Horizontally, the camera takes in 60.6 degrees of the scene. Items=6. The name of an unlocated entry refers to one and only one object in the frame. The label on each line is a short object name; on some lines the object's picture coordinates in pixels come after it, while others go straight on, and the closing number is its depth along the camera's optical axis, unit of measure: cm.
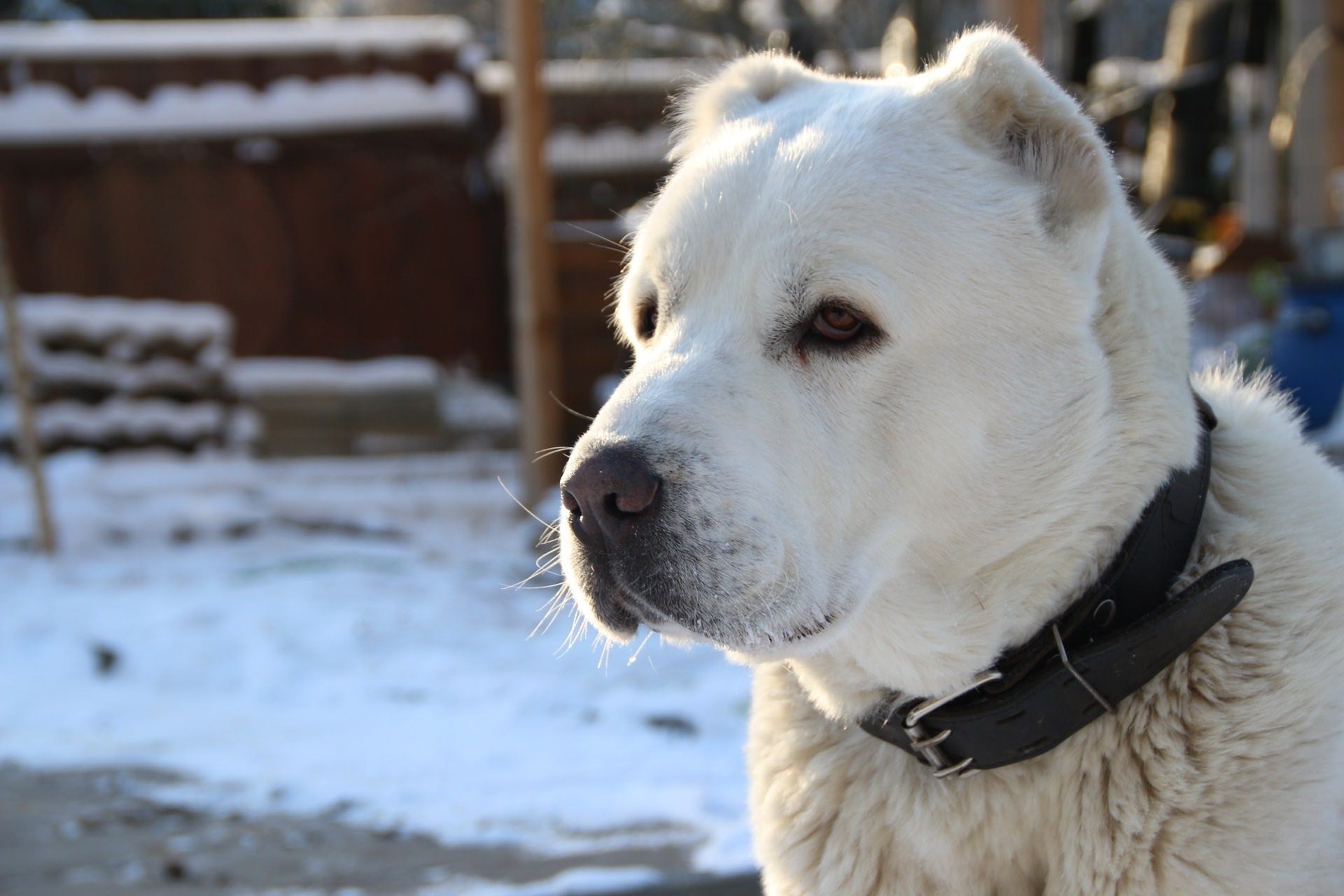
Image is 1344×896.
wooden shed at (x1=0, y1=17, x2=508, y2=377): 1277
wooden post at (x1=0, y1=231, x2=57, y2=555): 704
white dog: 177
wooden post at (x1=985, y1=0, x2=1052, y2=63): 591
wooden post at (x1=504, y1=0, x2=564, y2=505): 755
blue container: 609
